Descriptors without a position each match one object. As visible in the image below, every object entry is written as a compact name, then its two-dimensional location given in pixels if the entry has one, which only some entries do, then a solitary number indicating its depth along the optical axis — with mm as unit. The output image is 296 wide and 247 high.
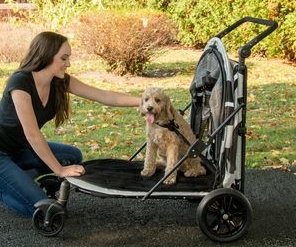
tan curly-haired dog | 4113
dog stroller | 3898
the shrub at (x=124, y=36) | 10672
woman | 4102
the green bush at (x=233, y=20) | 12586
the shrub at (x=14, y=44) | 13523
